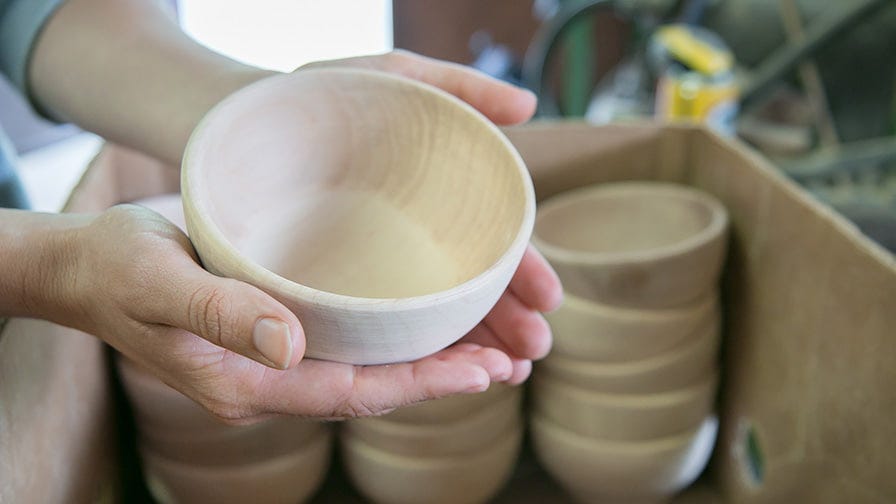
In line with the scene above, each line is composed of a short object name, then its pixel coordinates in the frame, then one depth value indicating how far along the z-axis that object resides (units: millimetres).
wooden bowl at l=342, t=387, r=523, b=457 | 562
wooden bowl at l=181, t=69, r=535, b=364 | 347
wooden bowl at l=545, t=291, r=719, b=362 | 554
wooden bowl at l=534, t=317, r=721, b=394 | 570
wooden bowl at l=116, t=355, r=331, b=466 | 519
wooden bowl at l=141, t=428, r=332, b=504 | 549
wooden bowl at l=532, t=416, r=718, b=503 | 587
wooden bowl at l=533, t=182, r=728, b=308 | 542
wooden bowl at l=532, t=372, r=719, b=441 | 577
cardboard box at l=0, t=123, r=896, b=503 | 428
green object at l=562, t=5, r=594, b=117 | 1322
